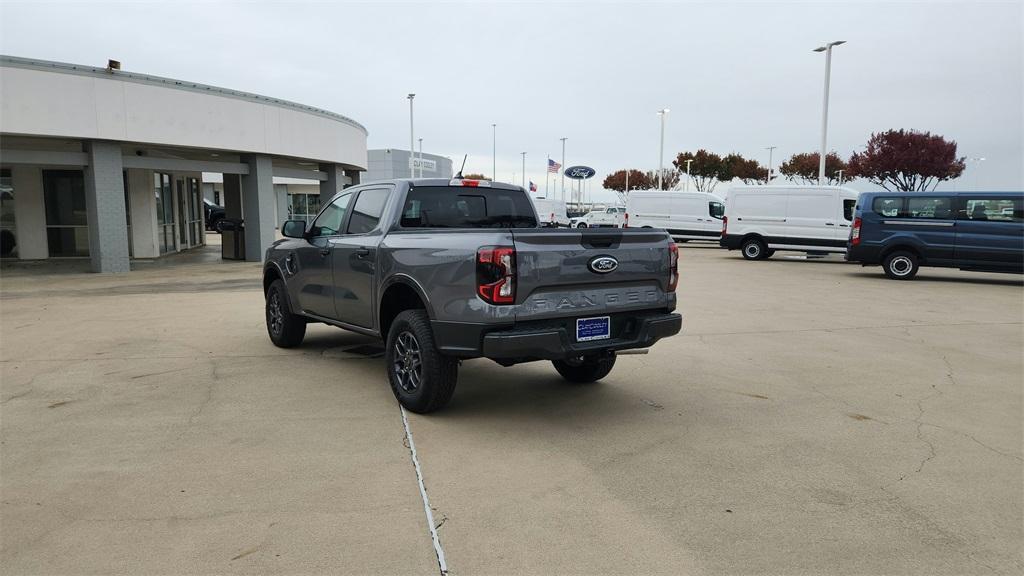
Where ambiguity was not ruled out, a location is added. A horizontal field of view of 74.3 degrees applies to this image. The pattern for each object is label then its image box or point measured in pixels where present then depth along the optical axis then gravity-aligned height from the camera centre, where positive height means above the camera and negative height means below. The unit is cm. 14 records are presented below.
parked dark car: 3754 -37
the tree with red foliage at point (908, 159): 4902 +383
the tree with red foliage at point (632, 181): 8531 +378
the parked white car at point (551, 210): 3796 +0
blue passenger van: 1419 -43
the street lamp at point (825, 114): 2580 +380
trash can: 1998 -90
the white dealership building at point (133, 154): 1456 +151
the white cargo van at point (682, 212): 2730 -6
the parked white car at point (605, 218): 3816 -45
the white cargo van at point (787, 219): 1956 -25
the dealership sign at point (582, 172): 6180 +346
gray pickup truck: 451 -55
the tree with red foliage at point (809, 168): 6184 +407
